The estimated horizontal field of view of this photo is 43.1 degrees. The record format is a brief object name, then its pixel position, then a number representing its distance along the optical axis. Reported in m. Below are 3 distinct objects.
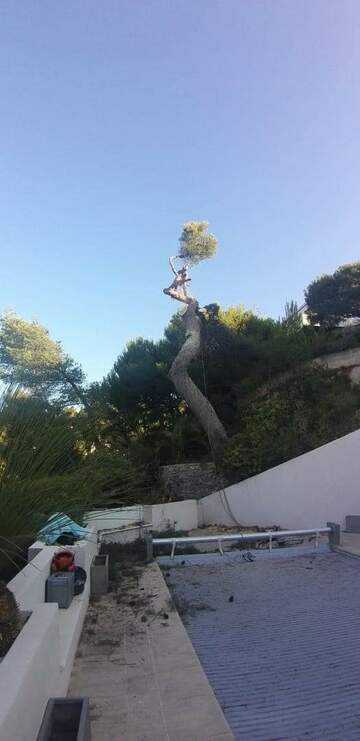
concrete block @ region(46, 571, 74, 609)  2.98
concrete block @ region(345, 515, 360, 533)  6.65
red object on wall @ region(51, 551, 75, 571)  3.26
